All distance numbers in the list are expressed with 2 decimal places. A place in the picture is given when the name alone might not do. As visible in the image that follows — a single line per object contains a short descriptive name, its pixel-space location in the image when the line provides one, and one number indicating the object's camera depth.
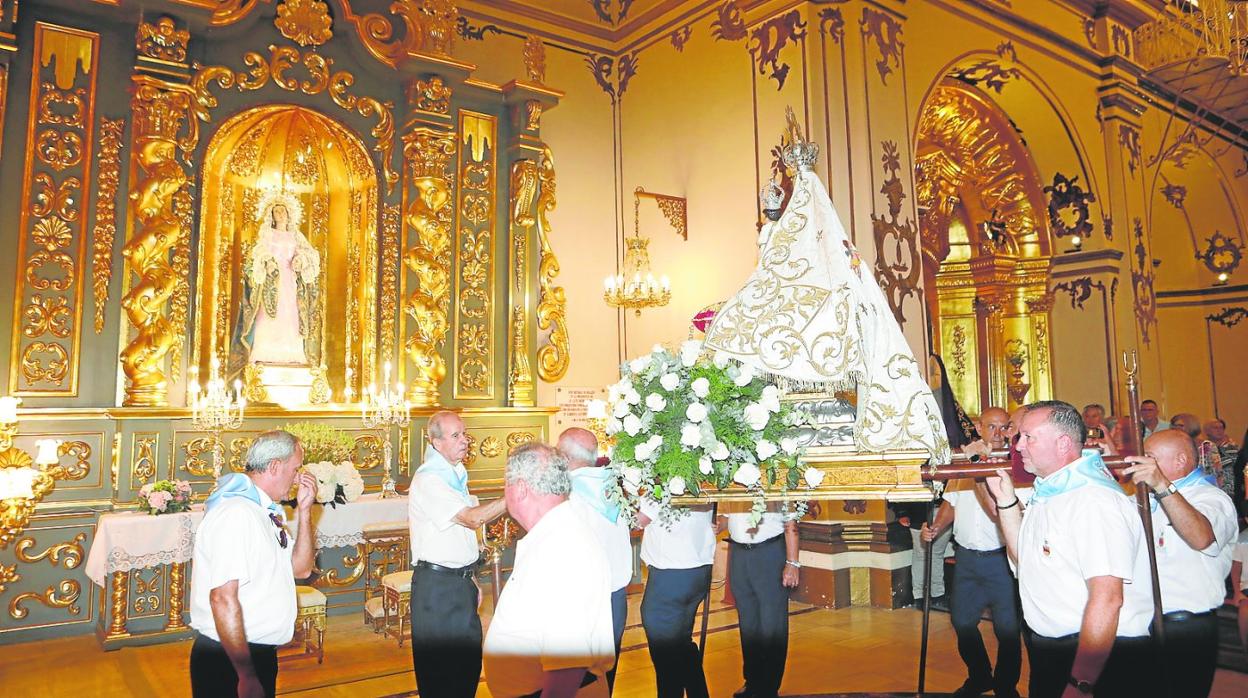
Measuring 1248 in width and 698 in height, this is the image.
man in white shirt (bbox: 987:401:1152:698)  2.55
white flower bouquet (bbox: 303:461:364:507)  6.42
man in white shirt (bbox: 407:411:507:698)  3.89
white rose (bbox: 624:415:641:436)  2.85
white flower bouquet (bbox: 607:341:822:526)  2.66
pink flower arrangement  5.84
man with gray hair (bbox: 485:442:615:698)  2.41
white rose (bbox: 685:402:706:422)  2.70
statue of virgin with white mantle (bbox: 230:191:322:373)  7.32
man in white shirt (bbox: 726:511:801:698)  4.34
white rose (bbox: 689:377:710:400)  2.76
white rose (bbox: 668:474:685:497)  2.67
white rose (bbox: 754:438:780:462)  2.63
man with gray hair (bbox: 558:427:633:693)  3.72
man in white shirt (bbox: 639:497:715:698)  4.07
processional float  2.54
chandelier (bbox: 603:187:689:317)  8.60
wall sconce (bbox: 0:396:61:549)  5.36
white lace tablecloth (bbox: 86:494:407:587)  5.59
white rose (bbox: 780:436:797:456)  2.63
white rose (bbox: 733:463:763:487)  2.61
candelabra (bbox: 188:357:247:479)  6.49
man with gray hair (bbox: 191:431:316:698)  2.86
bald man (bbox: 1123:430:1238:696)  3.34
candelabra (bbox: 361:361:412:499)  7.23
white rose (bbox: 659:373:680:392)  2.83
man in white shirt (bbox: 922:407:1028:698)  4.50
